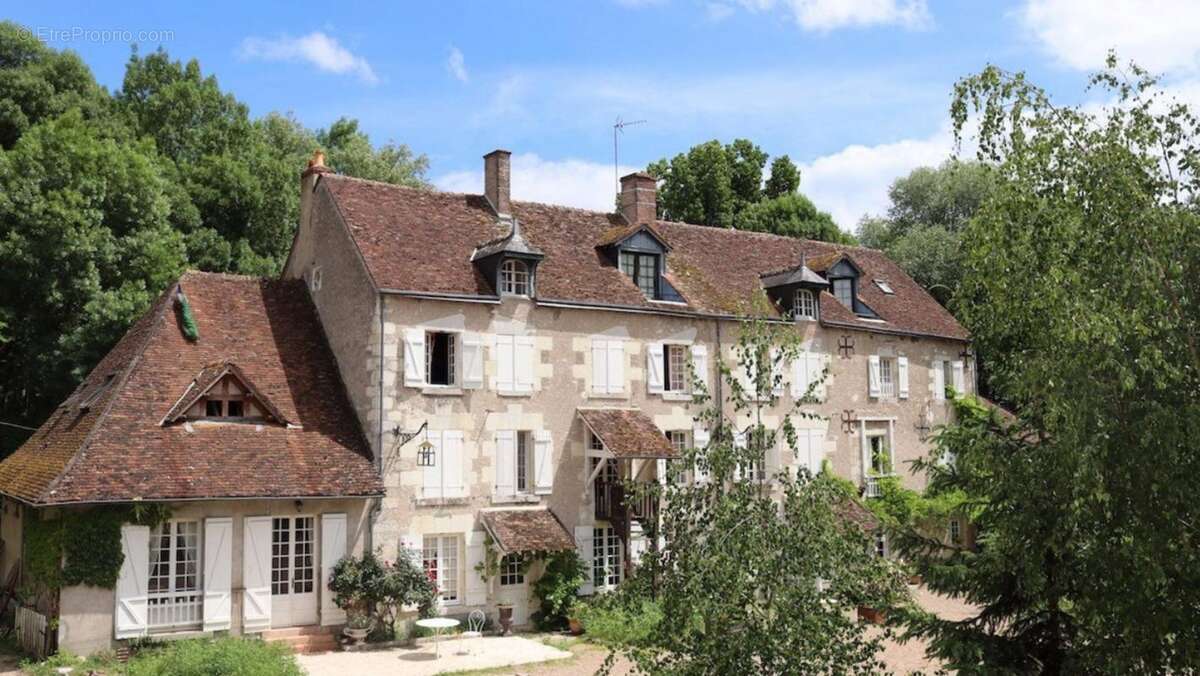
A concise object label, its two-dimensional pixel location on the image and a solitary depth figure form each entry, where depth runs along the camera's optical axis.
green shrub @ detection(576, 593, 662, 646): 17.36
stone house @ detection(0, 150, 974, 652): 17.48
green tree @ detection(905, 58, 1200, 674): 8.10
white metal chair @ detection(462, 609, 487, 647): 19.17
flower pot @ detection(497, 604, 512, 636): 19.31
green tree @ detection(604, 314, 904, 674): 8.05
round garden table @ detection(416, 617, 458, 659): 17.55
